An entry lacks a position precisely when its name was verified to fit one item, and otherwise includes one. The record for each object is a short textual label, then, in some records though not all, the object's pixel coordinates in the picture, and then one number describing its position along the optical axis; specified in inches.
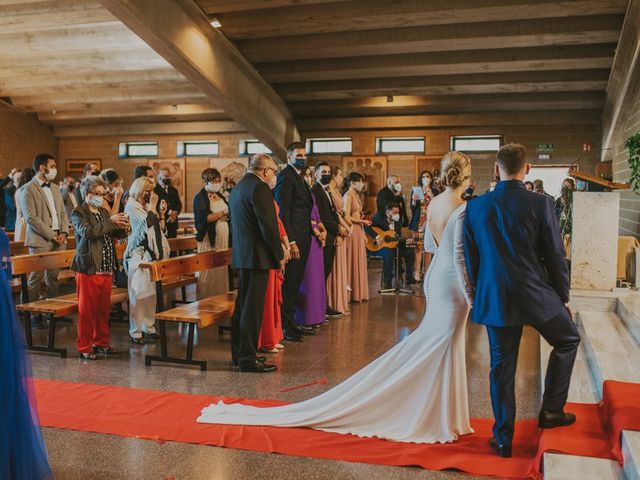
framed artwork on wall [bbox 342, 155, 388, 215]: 583.2
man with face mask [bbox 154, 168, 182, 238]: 337.4
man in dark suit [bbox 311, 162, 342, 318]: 276.9
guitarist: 362.0
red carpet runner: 122.0
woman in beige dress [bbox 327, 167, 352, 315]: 294.0
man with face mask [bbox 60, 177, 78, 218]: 409.4
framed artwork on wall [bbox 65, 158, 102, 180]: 668.7
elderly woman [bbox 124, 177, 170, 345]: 225.9
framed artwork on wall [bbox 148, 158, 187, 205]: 636.7
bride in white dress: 134.1
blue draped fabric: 99.0
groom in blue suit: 120.2
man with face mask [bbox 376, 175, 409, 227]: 367.6
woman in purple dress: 257.1
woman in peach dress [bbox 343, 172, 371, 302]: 320.2
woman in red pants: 207.6
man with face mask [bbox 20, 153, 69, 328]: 272.4
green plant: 223.9
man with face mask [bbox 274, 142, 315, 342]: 241.8
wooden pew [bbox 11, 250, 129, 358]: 214.5
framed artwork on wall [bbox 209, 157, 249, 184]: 620.4
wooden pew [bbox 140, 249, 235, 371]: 199.8
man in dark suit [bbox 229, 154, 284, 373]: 193.6
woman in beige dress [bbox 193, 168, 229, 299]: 297.3
